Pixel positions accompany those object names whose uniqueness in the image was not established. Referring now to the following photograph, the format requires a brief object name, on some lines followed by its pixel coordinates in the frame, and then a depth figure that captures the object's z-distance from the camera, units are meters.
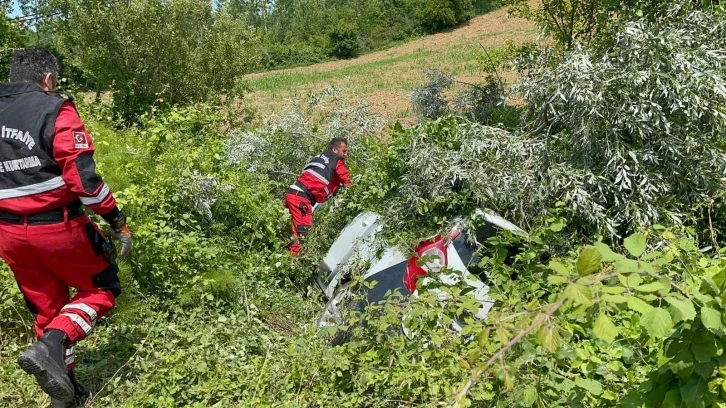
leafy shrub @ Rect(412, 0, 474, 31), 49.47
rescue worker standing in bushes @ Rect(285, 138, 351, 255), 6.27
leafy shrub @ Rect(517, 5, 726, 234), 4.38
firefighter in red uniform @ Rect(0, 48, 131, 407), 3.19
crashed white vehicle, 3.93
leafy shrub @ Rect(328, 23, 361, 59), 47.69
